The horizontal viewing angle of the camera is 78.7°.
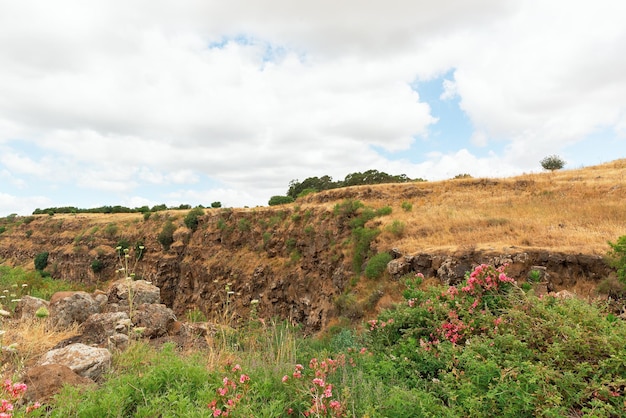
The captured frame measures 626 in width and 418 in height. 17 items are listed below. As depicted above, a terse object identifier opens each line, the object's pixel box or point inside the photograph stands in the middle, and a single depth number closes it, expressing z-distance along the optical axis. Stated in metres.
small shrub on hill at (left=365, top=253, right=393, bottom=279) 12.92
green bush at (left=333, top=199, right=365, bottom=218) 19.12
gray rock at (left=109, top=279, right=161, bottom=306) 10.72
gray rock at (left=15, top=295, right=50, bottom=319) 8.84
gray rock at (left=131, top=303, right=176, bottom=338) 8.10
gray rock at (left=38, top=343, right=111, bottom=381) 4.90
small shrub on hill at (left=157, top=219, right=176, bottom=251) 32.75
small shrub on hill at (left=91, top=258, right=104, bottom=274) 36.44
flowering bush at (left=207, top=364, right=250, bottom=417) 3.10
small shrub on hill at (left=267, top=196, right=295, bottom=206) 36.97
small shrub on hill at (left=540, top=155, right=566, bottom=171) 31.99
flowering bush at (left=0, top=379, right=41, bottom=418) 2.54
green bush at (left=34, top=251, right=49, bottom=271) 42.88
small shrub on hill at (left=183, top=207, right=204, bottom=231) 31.91
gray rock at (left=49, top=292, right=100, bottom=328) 8.57
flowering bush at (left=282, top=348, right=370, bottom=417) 3.23
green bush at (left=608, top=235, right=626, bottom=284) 6.95
